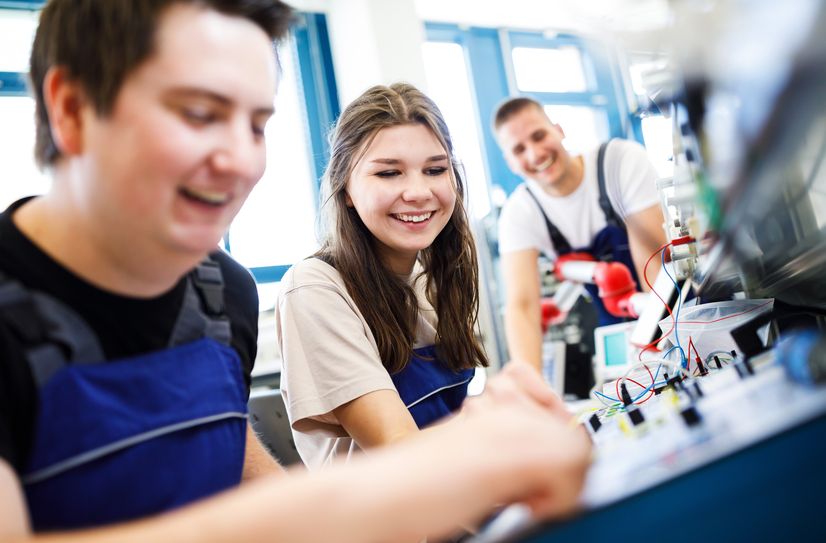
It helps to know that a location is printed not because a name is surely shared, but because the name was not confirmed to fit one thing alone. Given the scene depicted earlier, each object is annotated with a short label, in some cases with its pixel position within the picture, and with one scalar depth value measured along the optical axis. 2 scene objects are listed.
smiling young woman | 1.12
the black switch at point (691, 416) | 0.60
